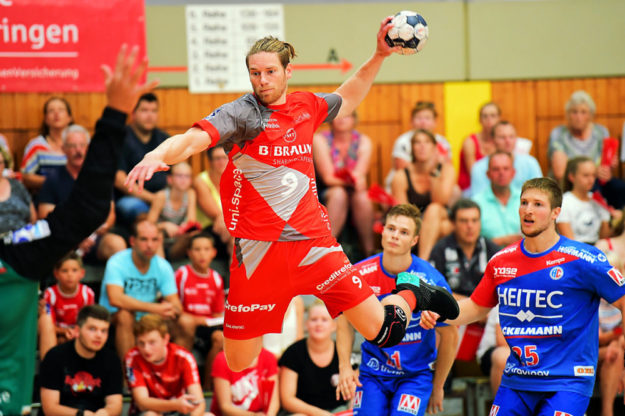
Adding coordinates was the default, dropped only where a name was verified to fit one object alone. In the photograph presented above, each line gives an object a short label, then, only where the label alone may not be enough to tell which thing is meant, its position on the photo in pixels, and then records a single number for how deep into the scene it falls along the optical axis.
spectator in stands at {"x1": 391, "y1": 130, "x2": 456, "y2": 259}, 18.19
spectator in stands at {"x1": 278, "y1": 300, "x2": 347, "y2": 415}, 14.95
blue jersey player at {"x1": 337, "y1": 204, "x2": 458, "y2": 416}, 11.93
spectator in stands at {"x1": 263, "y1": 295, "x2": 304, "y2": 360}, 16.48
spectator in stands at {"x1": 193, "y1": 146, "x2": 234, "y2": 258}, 18.20
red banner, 15.75
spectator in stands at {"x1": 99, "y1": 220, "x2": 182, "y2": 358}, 15.97
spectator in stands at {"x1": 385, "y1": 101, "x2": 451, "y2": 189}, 19.72
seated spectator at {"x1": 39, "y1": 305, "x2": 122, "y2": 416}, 14.37
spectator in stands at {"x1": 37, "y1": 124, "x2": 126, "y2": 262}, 17.41
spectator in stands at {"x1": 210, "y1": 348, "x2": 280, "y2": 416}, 14.72
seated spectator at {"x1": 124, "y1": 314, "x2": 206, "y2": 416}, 14.43
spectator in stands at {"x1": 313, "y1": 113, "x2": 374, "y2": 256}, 18.59
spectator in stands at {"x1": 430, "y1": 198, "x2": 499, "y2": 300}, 16.50
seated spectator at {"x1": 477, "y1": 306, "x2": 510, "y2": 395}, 15.24
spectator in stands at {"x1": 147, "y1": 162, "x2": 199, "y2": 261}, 18.11
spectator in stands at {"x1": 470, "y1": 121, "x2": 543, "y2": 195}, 19.28
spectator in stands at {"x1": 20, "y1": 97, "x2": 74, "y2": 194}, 18.91
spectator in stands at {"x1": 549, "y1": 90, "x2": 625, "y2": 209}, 20.16
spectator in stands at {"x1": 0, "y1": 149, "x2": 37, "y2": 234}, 15.59
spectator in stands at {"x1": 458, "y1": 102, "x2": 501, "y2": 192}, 20.22
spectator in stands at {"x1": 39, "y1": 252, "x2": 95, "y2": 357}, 15.84
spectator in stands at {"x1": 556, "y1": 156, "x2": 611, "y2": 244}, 17.84
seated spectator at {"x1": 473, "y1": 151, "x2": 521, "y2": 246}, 18.22
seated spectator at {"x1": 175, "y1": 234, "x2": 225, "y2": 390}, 16.20
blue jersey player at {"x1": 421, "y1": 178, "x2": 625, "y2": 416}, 10.70
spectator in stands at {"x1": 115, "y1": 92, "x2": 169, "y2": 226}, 18.39
